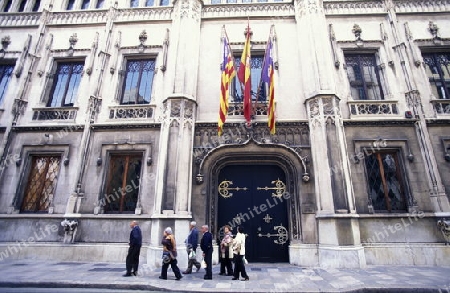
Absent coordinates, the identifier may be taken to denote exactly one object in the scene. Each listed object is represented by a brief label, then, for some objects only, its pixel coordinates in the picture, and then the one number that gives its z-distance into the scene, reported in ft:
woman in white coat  24.14
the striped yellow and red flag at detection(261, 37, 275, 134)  33.78
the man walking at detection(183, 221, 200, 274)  26.96
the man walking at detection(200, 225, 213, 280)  24.57
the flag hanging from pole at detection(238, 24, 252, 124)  34.12
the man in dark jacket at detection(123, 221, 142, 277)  25.06
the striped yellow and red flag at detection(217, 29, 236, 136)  34.04
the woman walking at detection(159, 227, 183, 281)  23.98
